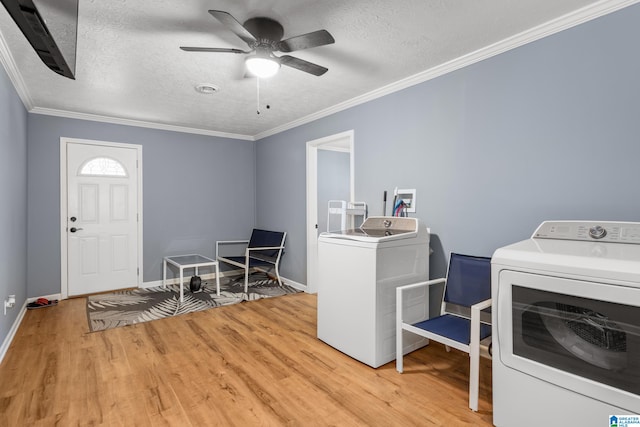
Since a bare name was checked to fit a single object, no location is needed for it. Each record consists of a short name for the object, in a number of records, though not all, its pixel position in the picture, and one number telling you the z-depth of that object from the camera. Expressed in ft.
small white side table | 13.73
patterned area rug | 11.66
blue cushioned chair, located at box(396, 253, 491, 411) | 6.40
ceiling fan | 6.58
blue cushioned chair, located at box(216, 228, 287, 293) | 15.83
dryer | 4.54
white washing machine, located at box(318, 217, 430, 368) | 8.04
